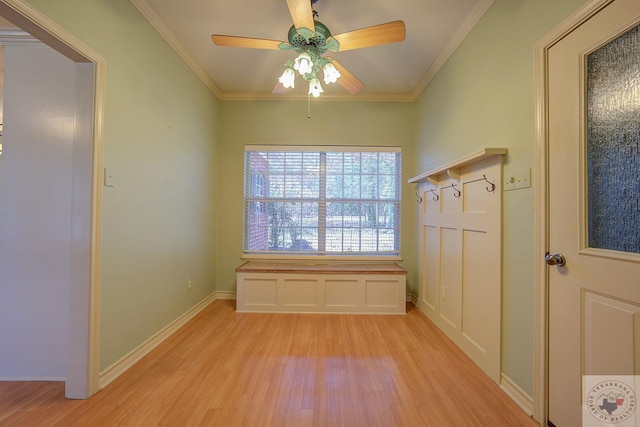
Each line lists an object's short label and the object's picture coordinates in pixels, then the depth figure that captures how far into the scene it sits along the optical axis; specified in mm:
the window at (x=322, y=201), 3617
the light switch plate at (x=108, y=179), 1700
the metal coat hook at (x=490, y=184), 1824
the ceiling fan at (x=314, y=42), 1636
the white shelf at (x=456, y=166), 1714
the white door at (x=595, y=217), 1083
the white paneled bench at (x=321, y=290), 3086
